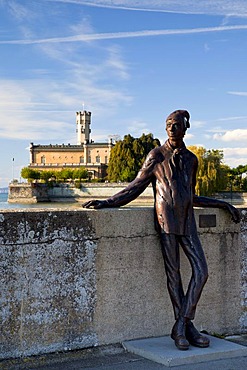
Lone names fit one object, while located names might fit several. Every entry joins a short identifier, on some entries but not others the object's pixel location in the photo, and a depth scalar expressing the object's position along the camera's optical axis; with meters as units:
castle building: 147.88
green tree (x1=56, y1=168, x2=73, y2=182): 116.81
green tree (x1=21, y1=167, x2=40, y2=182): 115.06
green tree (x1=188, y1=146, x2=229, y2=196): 60.91
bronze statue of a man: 4.62
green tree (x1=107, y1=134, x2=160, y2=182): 90.62
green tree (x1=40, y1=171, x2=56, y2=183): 115.94
